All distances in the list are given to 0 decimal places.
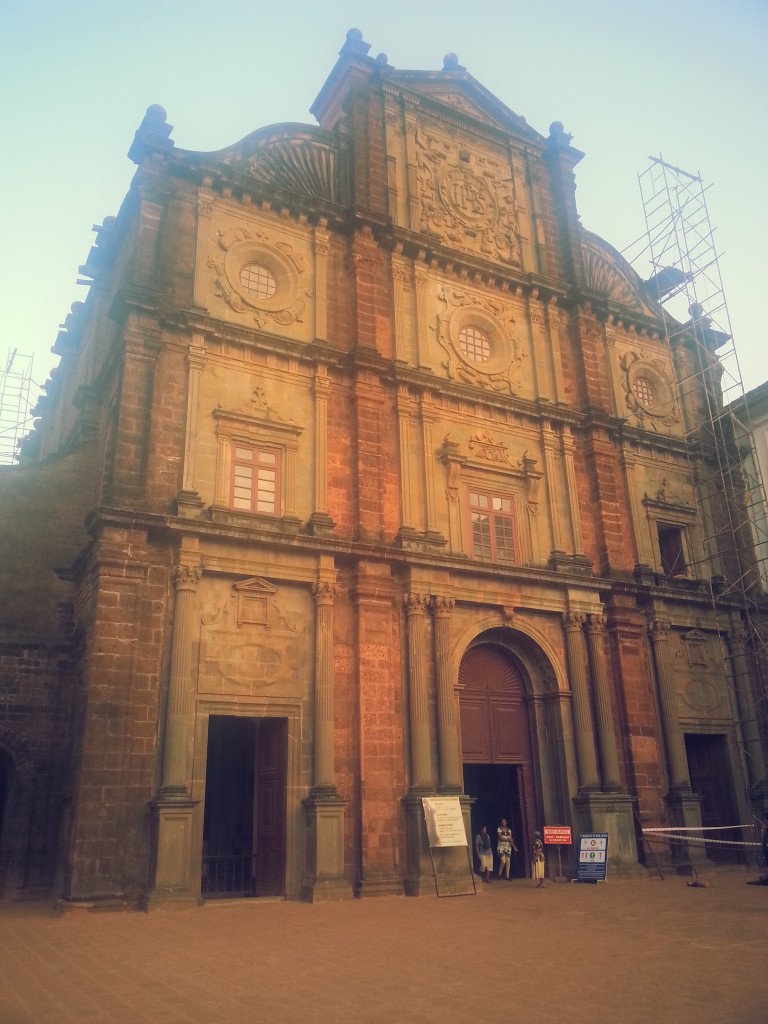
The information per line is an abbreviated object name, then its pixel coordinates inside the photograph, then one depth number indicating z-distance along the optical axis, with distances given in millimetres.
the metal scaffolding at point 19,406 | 34650
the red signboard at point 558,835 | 19906
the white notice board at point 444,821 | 17734
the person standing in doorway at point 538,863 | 19250
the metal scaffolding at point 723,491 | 25562
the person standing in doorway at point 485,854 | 19984
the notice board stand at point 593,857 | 19188
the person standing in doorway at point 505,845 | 20234
